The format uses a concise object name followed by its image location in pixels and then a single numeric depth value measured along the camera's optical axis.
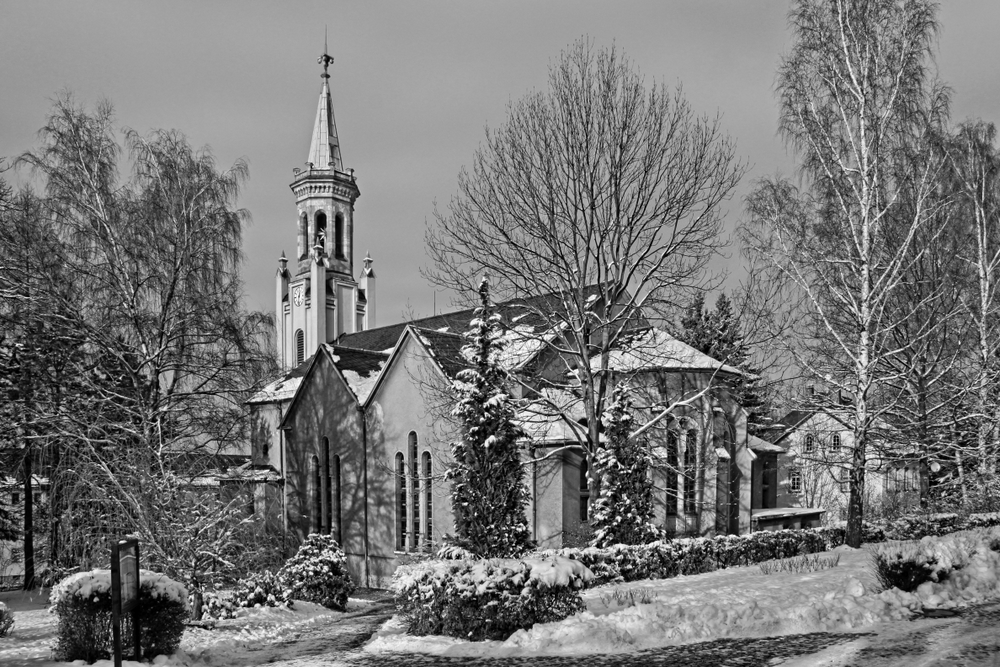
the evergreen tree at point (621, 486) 18.98
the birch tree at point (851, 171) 19.36
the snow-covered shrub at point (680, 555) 15.87
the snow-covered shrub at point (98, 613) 10.81
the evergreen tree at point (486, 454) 20.12
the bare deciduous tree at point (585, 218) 19.27
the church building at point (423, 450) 23.70
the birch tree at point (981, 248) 22.64
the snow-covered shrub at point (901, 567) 12.52
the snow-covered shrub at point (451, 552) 18.93
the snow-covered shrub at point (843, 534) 19.83
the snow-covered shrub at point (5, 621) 13.97
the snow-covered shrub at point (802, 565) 15.76
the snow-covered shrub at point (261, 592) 18.69
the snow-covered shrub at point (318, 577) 19.97
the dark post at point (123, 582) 9.23
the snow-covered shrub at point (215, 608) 17.20
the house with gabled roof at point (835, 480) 22.00
